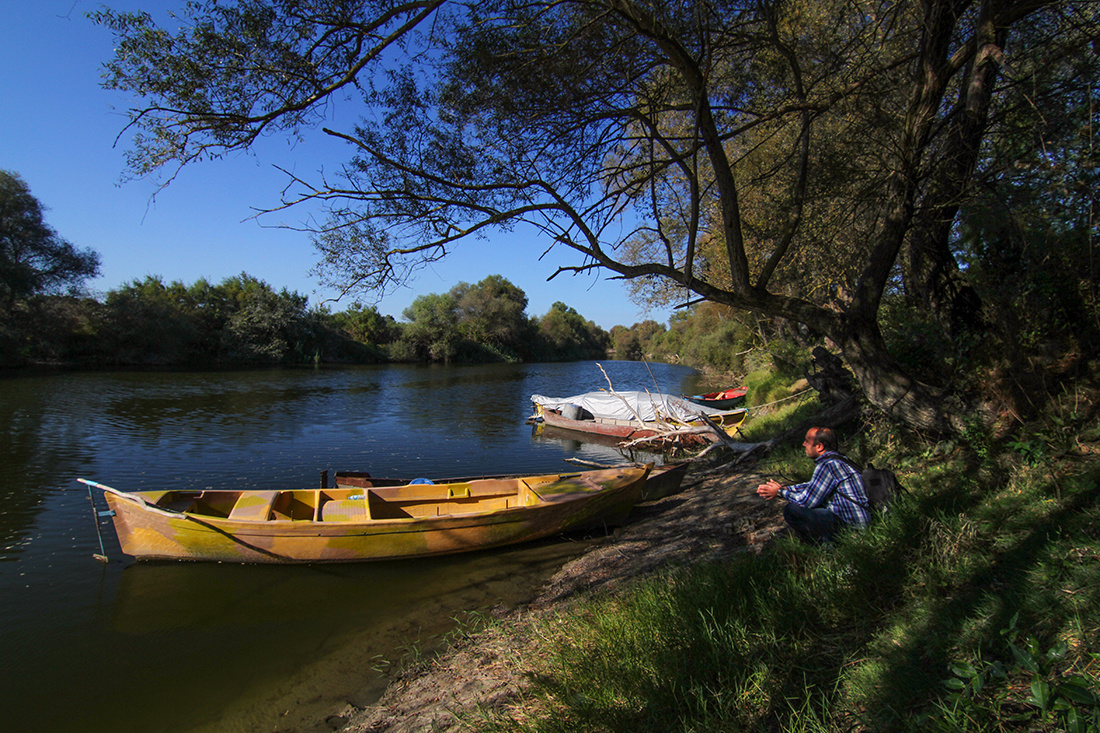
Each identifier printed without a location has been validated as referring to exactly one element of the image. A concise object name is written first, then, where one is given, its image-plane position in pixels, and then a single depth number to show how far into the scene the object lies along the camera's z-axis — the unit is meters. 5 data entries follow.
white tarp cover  16.36
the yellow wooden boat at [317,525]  7.14
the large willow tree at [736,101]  5.17
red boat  20.11
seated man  4.46
